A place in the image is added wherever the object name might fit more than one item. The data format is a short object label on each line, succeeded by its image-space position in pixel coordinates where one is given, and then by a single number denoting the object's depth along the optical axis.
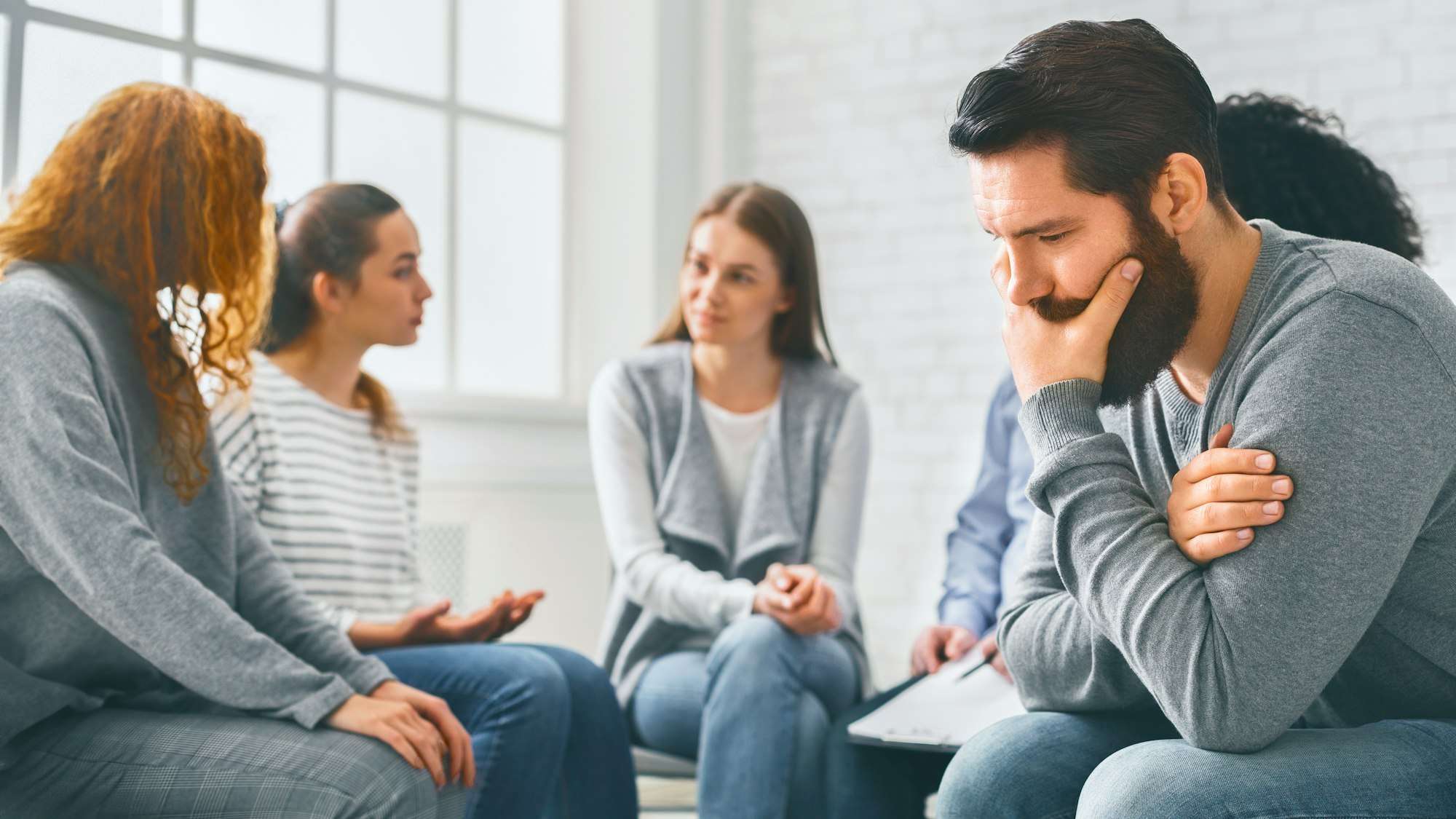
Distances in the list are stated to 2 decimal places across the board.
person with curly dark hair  2.39
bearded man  1.90
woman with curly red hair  2.11
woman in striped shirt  2.54
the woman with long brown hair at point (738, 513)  2.51
